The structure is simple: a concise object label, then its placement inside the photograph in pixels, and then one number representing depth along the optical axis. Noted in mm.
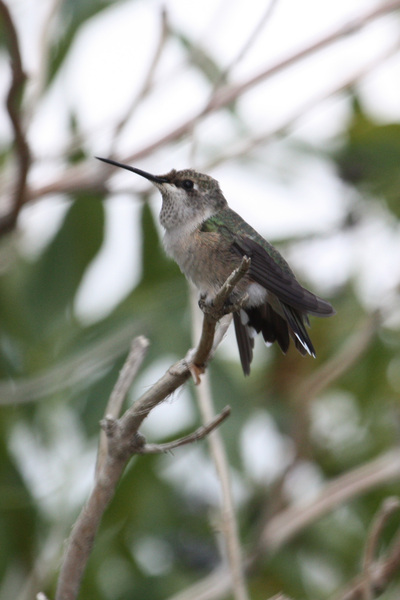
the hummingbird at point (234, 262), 4574
